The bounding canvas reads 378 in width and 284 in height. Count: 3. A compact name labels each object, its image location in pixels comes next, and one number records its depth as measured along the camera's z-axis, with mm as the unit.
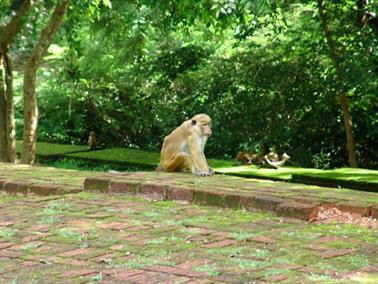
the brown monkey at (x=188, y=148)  8578
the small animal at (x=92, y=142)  16364
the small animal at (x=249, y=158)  13016
